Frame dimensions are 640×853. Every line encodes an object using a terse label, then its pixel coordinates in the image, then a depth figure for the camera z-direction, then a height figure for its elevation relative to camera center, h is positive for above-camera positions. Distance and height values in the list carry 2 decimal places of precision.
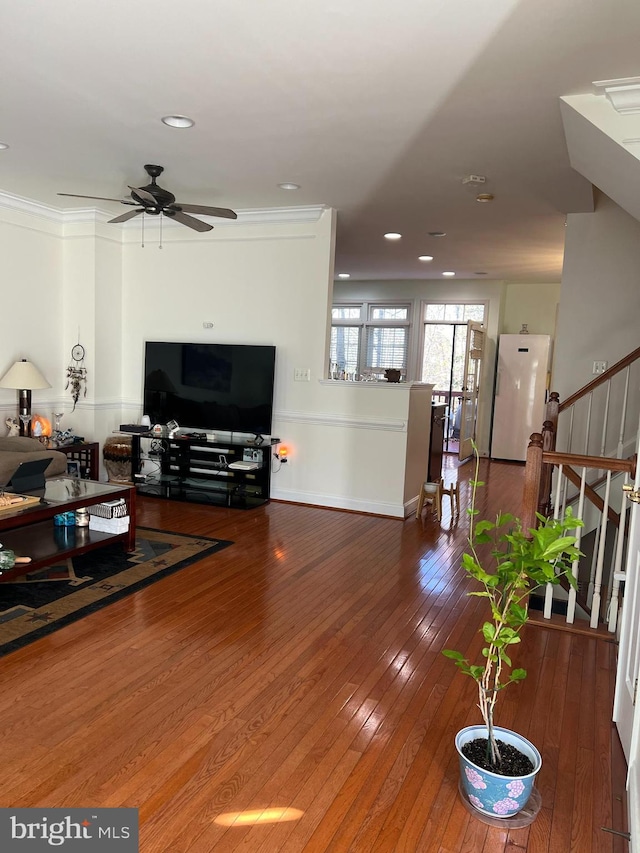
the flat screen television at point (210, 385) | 5.86 -0.15
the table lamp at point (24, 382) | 5.49 -0.19
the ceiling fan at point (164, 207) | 4.00 +1.09
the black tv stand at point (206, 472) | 5.86 -1.01
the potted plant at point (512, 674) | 1.84 -0.92
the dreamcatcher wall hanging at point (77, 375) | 6.24 -0.12
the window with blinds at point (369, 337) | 10.37 +0.71
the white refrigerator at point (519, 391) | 9.22 -0.07
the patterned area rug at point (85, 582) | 3.09 -1.30
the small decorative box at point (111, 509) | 4.09 -0.97
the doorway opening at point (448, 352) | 9.88 +0.50
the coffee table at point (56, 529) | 3.42 -1.11
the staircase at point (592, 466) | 3.14 -0.50
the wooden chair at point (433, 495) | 5.54 -1.03
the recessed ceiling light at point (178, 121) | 3.57 +1.46
